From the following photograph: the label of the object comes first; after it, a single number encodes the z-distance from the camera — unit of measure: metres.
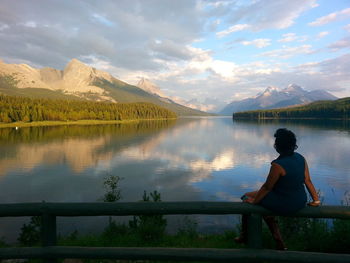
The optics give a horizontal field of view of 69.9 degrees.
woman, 5.07
